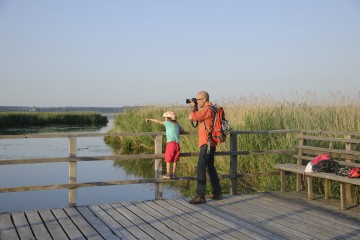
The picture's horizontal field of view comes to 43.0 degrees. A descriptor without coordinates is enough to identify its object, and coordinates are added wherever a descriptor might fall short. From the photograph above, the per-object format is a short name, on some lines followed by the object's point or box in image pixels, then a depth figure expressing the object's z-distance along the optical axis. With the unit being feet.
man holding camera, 21.48
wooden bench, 21.17
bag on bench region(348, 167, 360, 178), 20.45
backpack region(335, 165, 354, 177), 21.11
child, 22.79
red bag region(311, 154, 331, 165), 22.41
